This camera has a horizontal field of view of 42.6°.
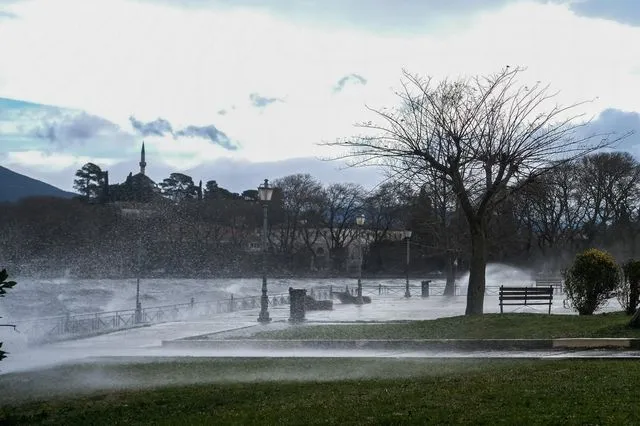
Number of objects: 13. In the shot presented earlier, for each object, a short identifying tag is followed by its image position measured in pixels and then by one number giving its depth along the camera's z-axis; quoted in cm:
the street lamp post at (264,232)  3027
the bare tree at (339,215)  12538
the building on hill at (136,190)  12162
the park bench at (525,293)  2789
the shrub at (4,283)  798
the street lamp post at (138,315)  3562
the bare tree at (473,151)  2481
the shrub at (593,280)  2338
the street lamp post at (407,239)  5622
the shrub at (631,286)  2161
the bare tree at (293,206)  12525
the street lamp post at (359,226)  4550
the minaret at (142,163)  15450
